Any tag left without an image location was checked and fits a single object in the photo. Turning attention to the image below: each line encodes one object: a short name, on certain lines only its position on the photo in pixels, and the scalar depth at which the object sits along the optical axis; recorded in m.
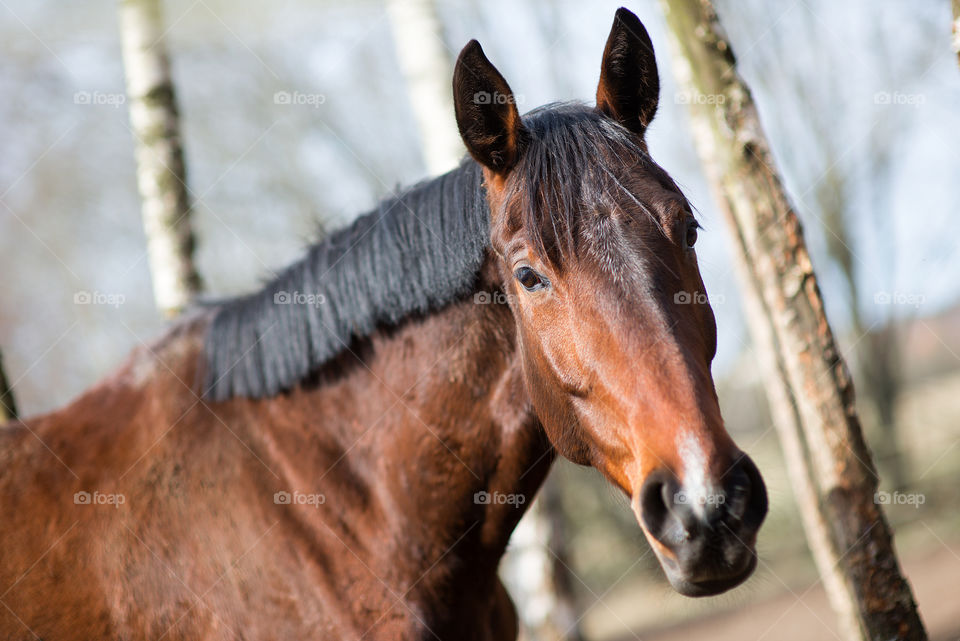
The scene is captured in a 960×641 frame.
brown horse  2.33
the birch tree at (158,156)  5.63
